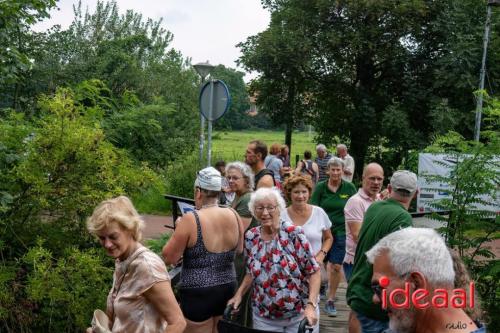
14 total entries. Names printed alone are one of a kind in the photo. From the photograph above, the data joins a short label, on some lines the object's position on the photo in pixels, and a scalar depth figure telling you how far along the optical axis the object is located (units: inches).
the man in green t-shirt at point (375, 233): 164.1
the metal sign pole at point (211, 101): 347.6
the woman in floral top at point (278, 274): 177.6
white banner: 530.0
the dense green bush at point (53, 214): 204.1
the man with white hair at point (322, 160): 609.9
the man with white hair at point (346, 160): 442.9
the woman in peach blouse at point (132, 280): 124.4
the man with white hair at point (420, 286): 85.7
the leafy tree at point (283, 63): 868.6
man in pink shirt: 239.0
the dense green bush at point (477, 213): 247.8
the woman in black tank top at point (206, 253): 173.0
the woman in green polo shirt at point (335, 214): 286.8
